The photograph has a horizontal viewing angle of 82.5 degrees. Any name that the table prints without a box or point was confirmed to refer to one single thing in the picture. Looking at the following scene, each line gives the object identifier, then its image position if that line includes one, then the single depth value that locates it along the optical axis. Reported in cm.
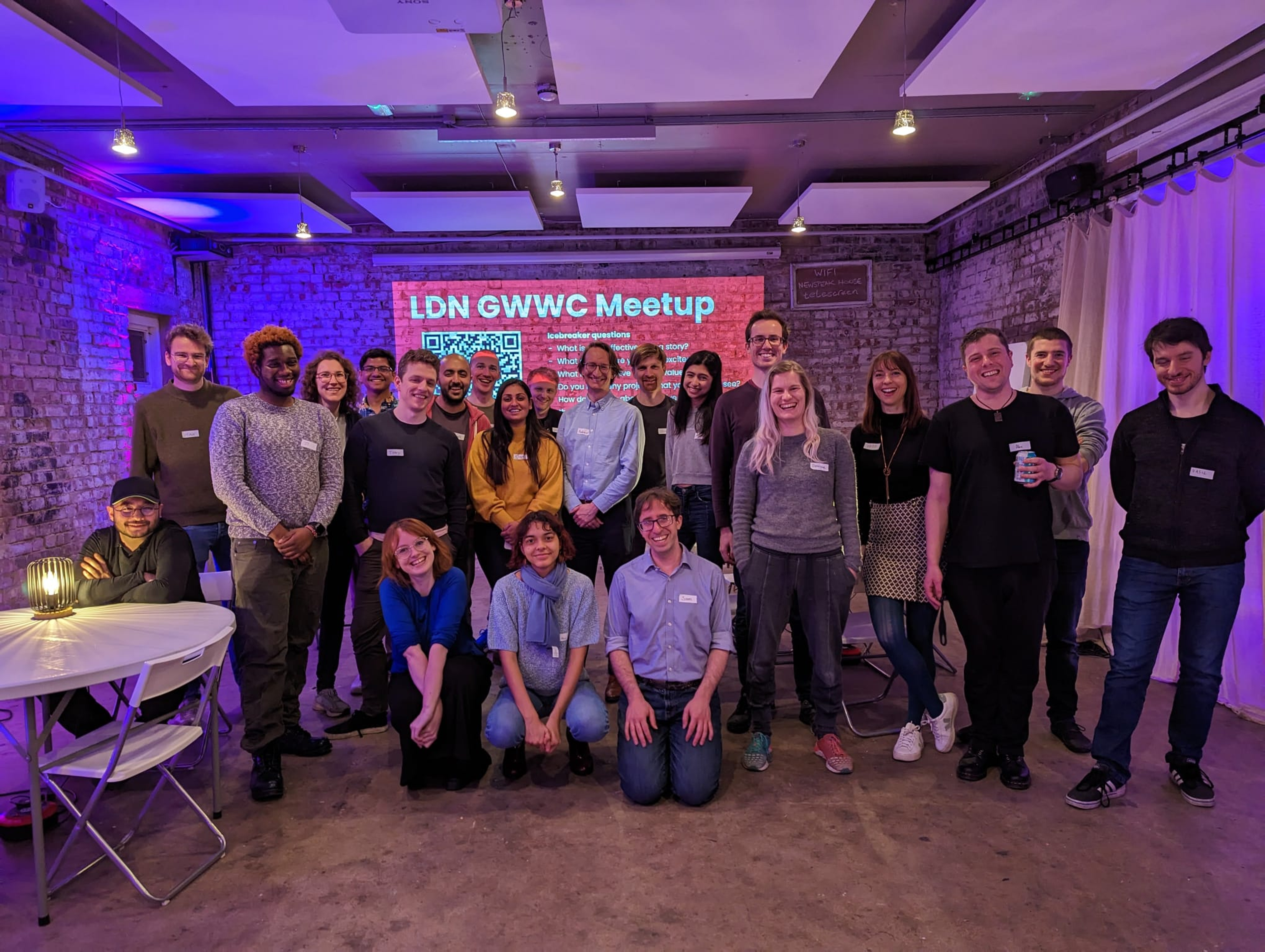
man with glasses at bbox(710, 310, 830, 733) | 310
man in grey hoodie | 296
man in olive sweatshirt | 339
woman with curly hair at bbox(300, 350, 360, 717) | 347
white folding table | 192
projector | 318
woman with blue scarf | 271
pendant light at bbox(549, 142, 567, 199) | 564
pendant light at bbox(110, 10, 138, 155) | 411
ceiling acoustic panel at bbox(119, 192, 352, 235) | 606
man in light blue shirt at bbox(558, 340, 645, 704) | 350
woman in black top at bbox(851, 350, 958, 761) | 288
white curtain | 332
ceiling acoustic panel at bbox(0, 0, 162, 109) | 344
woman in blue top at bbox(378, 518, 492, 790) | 268
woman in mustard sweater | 338
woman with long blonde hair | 276
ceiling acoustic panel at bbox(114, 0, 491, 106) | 331
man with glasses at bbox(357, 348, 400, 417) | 415
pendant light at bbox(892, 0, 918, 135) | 385
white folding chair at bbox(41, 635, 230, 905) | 199
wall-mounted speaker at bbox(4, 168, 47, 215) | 515
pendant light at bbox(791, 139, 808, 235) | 580
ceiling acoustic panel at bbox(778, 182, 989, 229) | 615
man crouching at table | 266
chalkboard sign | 811
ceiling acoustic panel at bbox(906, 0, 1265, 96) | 329
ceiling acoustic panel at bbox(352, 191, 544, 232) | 611
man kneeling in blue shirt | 257
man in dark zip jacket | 242
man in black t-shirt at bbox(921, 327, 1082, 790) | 253
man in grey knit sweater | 275
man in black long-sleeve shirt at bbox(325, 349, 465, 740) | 316
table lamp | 244
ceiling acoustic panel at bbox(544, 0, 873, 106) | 333
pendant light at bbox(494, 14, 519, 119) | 363
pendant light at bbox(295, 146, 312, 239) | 608
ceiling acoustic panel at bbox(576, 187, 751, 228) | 616
